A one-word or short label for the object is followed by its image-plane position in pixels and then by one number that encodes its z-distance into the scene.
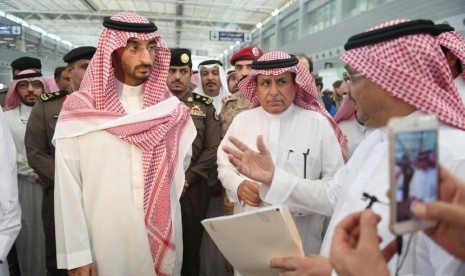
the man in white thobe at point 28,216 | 3.71
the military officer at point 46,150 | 2.94
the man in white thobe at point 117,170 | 2.13
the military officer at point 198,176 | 3.23
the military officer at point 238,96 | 3.68
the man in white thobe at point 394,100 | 1.27
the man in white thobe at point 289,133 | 2.49
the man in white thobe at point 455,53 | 2.62
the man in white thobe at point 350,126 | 3.36
